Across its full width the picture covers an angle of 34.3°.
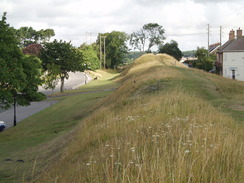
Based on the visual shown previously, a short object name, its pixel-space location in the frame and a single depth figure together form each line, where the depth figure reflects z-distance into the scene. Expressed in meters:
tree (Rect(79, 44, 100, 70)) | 116.62
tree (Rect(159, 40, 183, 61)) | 113.06
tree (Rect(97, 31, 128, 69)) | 137.25
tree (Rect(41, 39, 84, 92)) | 67.81
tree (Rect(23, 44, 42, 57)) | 118.38
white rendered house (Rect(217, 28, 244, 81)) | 67.69
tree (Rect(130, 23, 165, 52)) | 134.62
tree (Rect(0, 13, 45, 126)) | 30.81
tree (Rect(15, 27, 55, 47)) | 166.62
